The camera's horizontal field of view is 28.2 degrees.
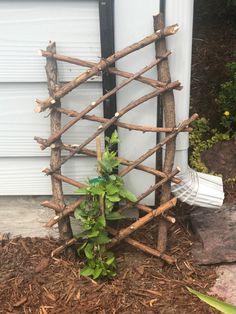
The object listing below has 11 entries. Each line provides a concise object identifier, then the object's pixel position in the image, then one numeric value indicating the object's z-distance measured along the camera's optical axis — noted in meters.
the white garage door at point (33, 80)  2.21
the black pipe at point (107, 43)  2.16
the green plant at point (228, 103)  3.57
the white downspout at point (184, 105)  2.21
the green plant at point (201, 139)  3.27
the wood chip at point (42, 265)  2.47
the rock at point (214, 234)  2.50
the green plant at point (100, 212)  2.20
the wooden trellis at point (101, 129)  2.16
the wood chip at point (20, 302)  2.27
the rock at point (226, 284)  2.31
